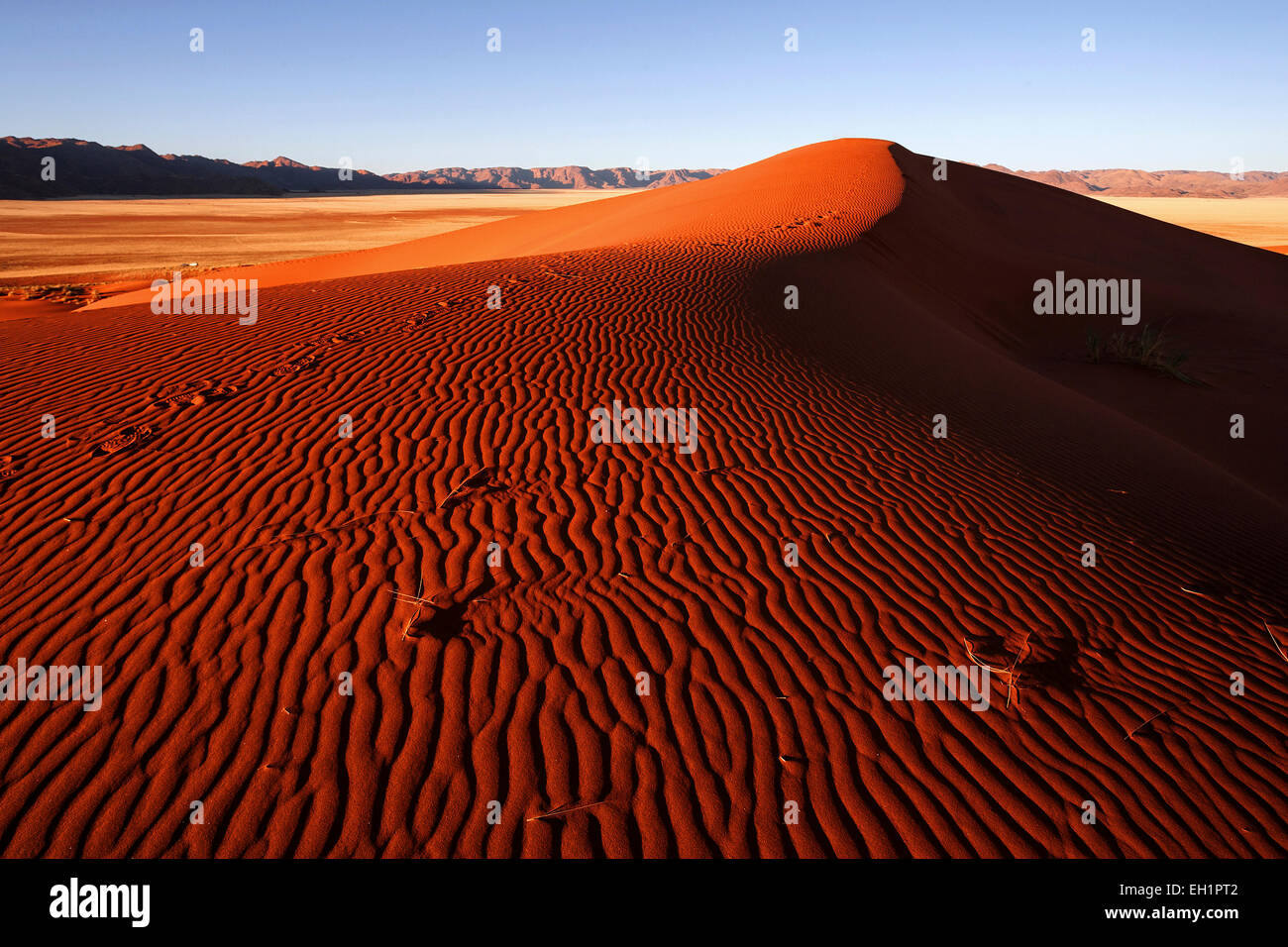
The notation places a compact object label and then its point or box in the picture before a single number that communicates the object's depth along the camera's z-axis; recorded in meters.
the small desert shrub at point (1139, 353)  14.36
